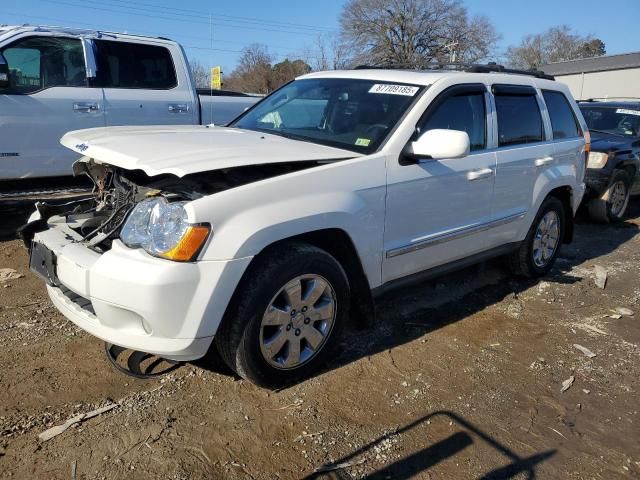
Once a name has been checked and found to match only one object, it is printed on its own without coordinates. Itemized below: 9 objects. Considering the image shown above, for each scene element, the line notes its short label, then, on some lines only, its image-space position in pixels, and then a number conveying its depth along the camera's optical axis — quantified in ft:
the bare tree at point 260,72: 122.23
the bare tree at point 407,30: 146.00
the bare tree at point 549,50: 209.04
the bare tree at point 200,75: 97.74
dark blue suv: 24.32
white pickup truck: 18.31
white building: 129.29
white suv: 8.48
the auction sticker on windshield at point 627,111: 28.35
